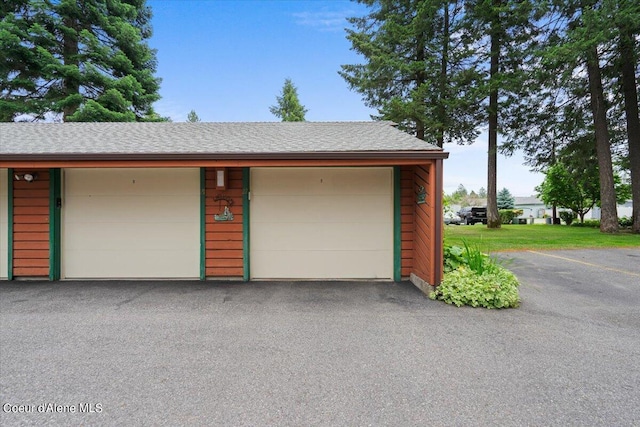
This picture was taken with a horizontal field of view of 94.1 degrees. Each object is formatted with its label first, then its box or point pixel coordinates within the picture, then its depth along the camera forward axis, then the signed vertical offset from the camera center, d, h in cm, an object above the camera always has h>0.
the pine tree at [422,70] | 1348 +697
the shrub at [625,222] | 1578 -31
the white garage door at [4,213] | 514 +5
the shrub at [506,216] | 2291 +1
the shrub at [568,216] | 2009 +1
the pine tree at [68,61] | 1170 +639
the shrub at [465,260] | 427 -66
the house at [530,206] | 4013 +153
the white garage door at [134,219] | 520 -5
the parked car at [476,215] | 2317 +9
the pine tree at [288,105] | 2330 +881
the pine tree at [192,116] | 3055 +1036
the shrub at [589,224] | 1686 -45
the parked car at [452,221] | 2300 -39
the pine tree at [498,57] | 1253 +724
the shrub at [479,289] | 379 -96
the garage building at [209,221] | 513 -9
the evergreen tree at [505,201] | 3700 +189
